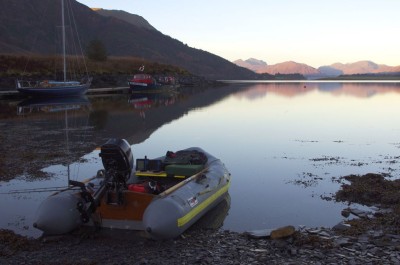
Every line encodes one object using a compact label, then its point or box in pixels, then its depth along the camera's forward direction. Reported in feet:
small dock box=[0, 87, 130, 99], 198.43
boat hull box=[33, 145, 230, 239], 25.13
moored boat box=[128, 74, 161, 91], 208.19
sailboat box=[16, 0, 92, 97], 144.15
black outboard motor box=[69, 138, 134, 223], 26.30
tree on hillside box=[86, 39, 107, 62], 260.01
